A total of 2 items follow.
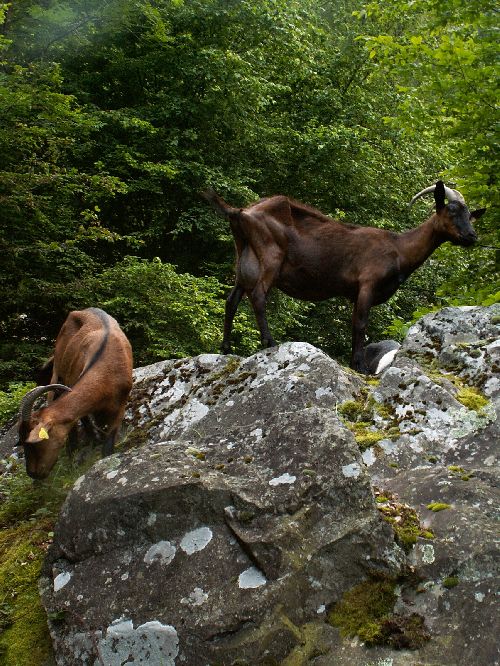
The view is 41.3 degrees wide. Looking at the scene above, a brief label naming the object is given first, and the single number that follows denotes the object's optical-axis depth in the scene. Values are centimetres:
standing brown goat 670
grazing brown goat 547
